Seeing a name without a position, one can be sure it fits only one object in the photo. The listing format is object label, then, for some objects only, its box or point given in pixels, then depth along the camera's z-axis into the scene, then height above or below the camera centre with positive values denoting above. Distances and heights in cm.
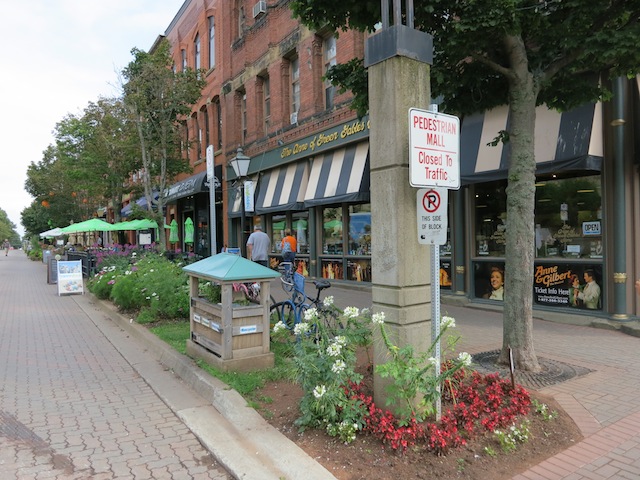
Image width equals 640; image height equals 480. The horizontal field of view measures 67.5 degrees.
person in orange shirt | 1387 -30
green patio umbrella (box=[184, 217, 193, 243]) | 2190 +49
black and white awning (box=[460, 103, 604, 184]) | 794 +163
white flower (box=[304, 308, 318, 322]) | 437 -71
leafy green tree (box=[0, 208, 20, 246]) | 13664 +453
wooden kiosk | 573 -104
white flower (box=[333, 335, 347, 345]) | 400 -87
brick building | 1425 +385
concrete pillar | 388 +32
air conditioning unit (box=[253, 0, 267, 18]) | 1846 +899
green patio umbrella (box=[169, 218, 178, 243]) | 2520 +48
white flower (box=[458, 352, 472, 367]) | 373 -98
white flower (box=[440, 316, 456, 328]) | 396 -73
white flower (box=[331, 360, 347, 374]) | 379 -103
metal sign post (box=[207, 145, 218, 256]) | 921 +126
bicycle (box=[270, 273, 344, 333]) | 729 -106
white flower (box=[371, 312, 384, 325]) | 374 -65
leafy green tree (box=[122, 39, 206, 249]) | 1667 +502
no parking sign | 380 +16
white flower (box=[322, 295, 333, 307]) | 541 -73
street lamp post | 1225 +193
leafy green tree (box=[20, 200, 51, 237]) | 5504 +327
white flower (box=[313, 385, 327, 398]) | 375 -121
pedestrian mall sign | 368 +68
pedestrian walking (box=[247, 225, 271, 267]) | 1230 -18
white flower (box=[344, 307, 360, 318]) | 426 -67
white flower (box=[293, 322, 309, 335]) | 442 -83
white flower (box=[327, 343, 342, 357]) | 385 -91
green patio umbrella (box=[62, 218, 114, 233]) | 2265 +79
